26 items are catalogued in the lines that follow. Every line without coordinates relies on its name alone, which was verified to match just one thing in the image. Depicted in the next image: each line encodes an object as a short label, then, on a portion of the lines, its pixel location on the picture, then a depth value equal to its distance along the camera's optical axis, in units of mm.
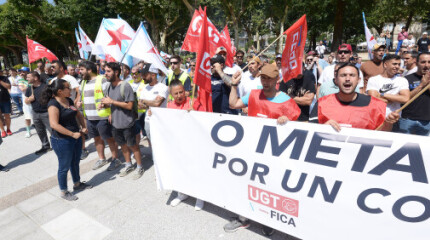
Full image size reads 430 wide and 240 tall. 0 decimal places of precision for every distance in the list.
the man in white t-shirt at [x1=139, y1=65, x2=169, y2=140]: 3979
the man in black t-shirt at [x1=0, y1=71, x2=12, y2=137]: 6574
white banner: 1842
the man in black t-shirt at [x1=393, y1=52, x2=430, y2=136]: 3072
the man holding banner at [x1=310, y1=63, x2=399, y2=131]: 2174
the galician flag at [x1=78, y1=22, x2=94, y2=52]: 8115
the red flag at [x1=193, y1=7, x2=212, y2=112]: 2871
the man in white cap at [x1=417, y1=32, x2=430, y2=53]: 10550
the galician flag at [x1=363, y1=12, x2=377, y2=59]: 5059
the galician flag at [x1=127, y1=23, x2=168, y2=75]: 4055
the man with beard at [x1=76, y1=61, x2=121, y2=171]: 4262
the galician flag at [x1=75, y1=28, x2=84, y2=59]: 8900
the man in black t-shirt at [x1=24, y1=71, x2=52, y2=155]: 5215
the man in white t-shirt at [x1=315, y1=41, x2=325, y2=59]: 16541
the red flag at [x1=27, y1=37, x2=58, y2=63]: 6012
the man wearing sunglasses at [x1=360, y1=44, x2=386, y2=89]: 4204
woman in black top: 3203
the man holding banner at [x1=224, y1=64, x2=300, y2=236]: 2559
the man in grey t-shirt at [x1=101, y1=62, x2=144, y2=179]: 3838
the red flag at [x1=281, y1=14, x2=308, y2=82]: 3244
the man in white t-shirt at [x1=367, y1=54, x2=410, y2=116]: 3137
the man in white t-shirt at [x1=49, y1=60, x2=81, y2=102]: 4926
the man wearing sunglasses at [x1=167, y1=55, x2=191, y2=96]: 4750
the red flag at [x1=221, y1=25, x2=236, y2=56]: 6460
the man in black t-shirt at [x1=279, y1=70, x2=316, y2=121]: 3387
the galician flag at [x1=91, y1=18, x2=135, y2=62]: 5523
